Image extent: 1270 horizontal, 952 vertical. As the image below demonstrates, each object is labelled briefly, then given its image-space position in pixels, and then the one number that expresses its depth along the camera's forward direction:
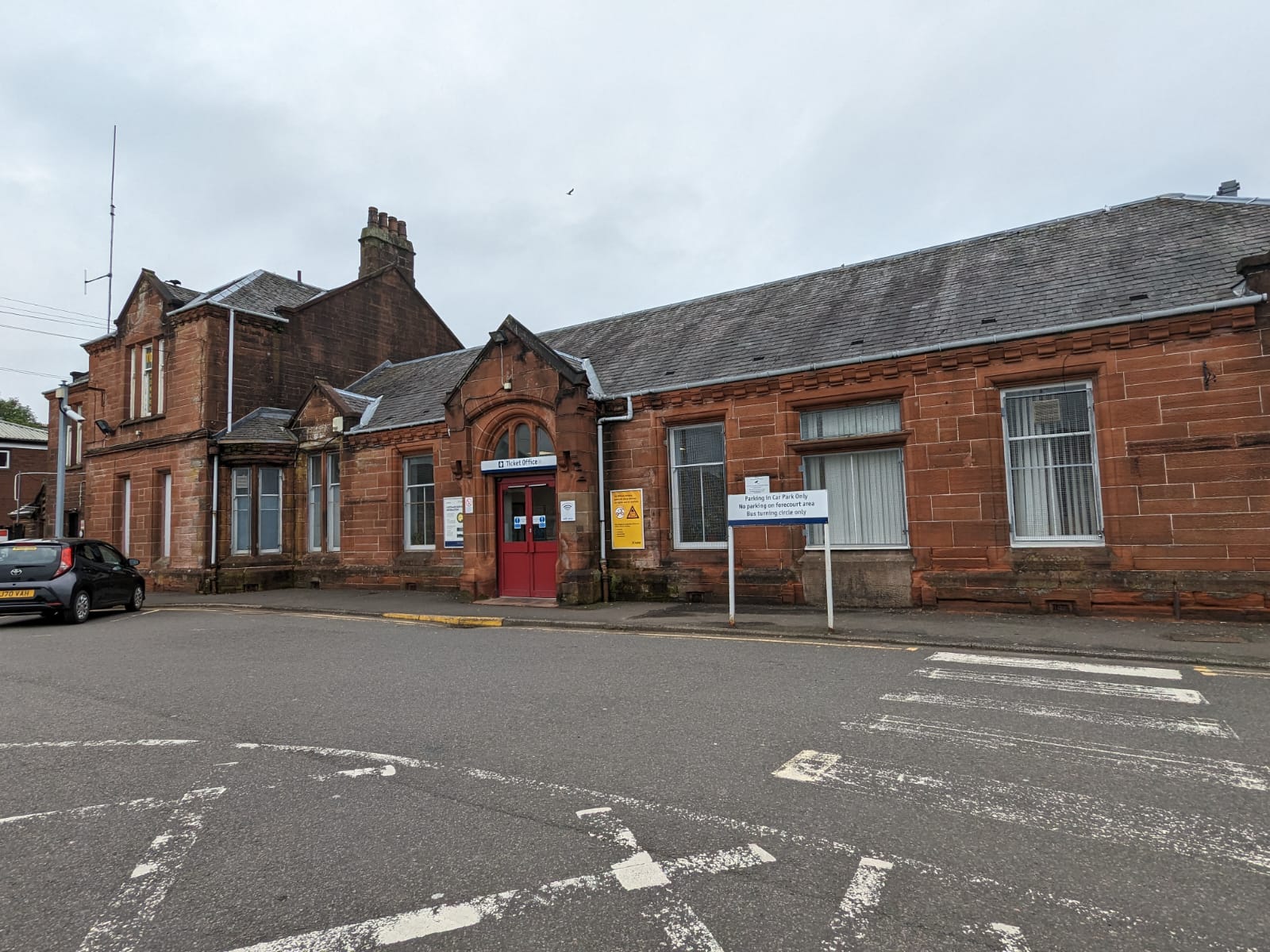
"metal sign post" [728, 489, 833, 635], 10.57
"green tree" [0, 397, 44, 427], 64.12
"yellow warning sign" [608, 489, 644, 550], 14.44
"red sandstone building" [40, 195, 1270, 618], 10.23
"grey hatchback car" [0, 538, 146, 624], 13.16
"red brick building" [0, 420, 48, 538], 45.78
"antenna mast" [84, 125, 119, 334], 26.09
